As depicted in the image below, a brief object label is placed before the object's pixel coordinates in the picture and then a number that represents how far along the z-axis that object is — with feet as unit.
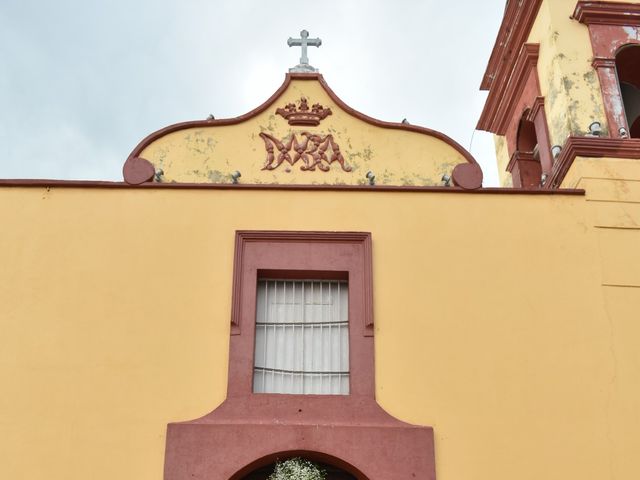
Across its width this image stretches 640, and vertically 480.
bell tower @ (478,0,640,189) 33.19
